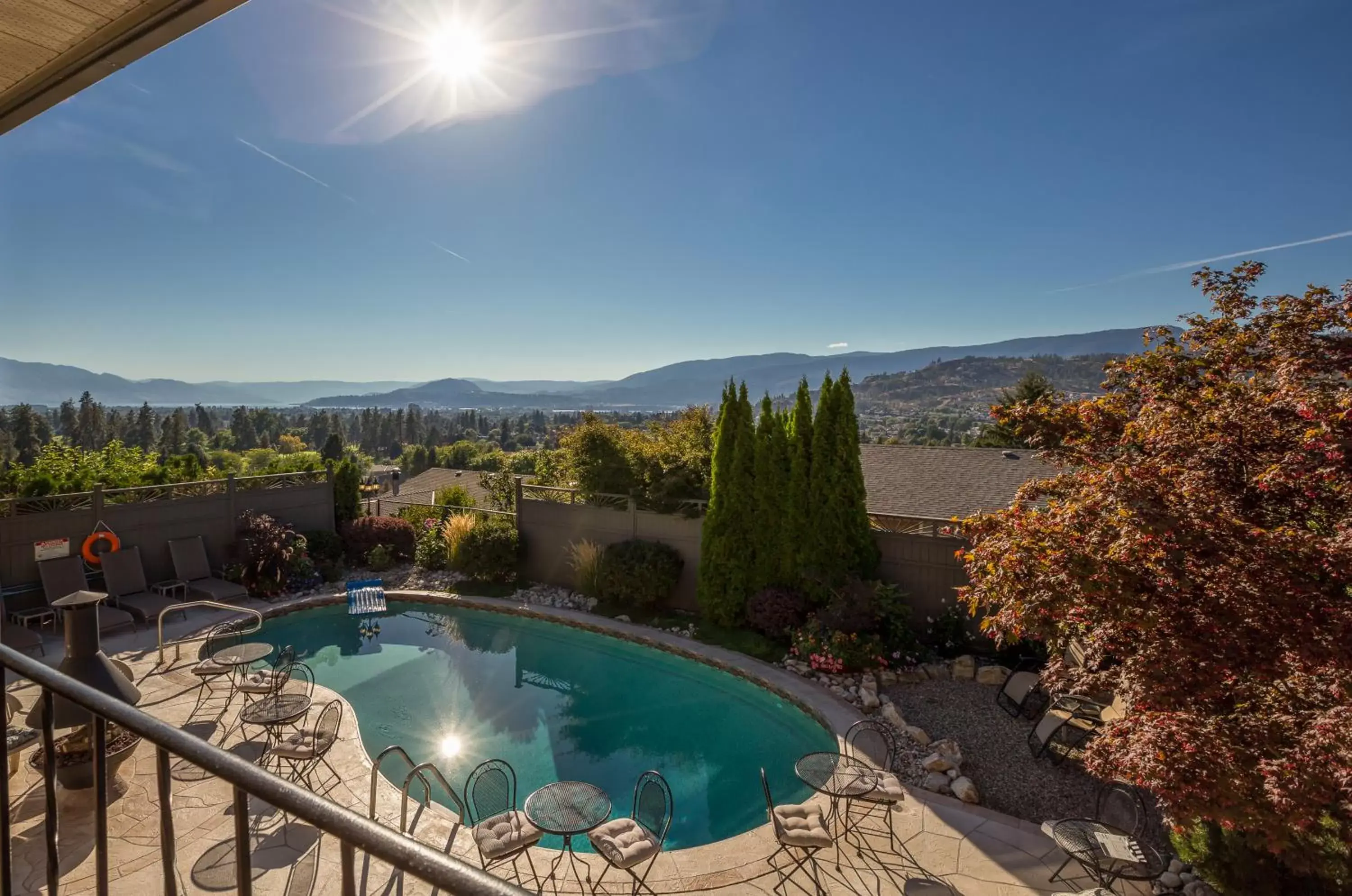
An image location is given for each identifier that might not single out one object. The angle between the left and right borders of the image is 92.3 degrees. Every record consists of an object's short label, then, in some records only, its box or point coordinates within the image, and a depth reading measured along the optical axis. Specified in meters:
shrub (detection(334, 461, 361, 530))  15.13
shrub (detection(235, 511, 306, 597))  12.33
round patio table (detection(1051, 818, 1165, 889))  4.71
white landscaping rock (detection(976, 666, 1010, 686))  8.77
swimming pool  7.12
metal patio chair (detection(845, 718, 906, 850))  5.61
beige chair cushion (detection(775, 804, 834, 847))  5.12
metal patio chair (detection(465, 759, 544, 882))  4.83
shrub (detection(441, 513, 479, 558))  13.28
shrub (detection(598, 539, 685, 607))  11.52
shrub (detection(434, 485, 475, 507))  16.16
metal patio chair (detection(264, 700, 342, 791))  5.97
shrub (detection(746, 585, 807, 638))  10.09
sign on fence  10.53
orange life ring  10.91
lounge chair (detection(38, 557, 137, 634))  10.16
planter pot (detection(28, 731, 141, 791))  5.61
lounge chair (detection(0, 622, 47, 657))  9.02
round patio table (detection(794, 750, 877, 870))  5.57
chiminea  4.98
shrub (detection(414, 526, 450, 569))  14.01
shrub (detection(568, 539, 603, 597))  12.30
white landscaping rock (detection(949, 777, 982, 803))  6.14
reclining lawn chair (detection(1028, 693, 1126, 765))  6.80
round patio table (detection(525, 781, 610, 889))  4.88
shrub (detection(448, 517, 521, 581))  13.01
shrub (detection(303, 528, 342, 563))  13.81
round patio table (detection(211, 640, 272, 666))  7.71
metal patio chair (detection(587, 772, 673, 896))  4.81
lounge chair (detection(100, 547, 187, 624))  10.70
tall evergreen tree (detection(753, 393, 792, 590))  10.70
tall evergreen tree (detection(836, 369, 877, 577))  10.30
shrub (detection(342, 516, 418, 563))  14.48
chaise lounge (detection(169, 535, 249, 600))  11.55
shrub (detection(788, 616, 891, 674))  8.98
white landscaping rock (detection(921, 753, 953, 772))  6.60
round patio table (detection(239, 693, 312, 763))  6.30
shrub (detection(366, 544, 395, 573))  14.14
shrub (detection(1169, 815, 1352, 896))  3.79
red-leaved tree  3.65
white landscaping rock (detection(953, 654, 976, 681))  8.94
